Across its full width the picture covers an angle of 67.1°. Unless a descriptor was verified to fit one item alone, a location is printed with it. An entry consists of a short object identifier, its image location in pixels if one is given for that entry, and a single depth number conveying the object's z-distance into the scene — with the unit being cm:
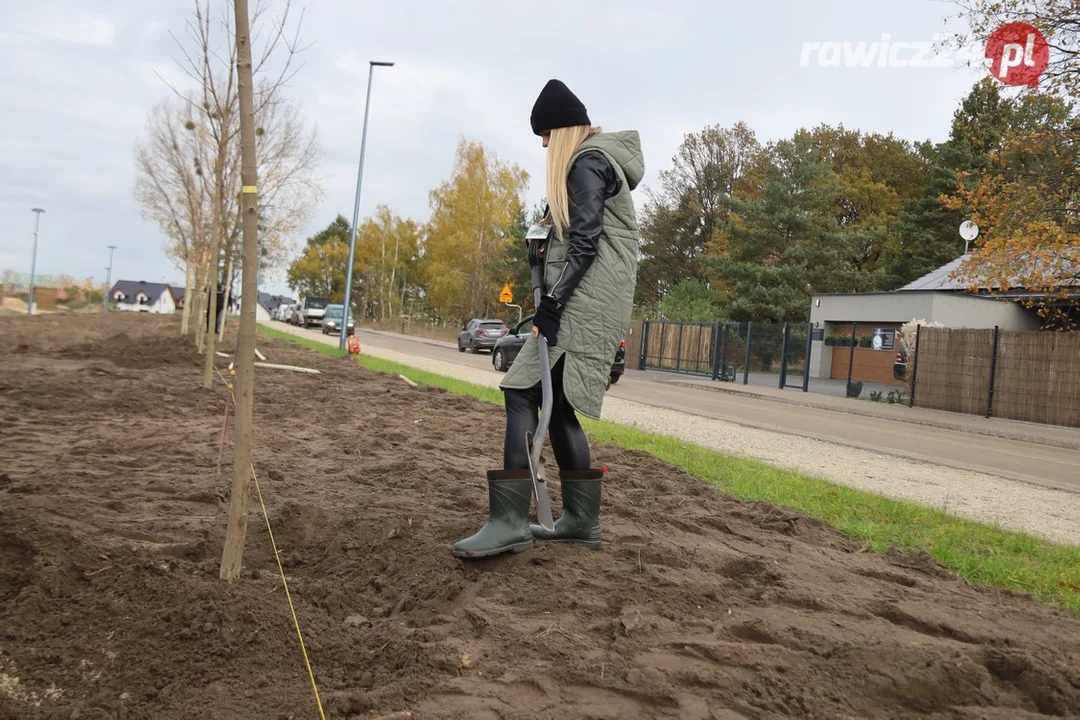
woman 342
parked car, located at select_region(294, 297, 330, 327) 5994
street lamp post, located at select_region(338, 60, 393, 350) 2402
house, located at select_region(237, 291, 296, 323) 9981
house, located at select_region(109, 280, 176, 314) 9338
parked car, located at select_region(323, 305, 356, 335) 4682
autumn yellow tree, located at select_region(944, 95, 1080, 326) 1502
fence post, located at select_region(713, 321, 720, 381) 2727
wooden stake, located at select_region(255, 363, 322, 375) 1346
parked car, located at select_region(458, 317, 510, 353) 3431
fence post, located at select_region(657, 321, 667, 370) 3117
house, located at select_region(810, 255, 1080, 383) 2650
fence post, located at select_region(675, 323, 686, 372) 2992
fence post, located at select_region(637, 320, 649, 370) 3225
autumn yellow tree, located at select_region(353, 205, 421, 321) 6725
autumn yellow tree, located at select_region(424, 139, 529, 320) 5078
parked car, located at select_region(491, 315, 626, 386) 2282
